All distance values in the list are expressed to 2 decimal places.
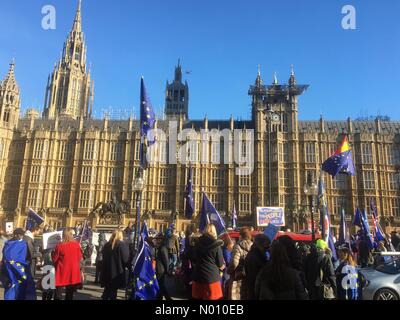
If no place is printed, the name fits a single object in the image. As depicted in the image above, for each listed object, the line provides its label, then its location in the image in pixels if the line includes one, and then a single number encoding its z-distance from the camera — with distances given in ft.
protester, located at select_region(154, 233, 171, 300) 30.37
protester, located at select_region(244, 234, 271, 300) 19.42
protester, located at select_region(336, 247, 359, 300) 30.45
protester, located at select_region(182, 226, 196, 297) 29.78
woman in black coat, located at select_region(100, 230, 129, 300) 26.11
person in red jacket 25.91
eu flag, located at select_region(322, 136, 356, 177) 53.16
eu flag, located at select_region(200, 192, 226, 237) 43.62
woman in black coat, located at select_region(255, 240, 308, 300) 14.60
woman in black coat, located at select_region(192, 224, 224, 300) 21.58
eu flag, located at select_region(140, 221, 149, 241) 47.60
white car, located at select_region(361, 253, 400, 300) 34.12
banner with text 80.02
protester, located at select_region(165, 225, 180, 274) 33.18
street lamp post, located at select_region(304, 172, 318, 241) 48.07
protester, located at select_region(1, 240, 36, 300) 25.43
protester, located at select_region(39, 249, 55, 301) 30.22
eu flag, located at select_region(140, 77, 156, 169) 40.85
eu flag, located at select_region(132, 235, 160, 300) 27.61
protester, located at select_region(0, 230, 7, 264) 34.02
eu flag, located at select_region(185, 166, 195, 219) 60.59
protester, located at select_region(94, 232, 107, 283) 46.56
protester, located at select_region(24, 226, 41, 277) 26.45
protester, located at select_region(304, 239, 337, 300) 27.35
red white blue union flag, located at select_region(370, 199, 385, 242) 65.55
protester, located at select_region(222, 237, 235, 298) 30.17
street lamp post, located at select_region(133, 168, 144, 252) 41.10
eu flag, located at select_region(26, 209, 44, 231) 60.59
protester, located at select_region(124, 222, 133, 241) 66.41
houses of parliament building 162.61
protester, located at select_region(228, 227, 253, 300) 21.59
